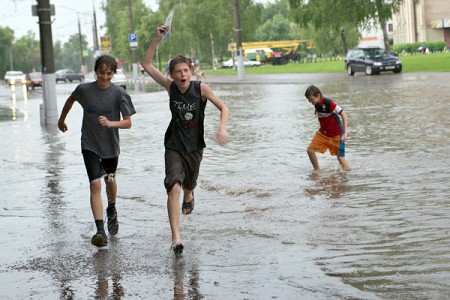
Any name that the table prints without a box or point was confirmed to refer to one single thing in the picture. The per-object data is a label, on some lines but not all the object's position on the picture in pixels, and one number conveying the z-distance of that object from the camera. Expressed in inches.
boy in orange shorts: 466.0
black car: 1872.5
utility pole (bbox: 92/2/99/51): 4106.8
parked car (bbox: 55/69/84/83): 3521.2
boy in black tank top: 297.7
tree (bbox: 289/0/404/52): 2015.3
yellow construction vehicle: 4483.3
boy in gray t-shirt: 319.3
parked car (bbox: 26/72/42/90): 2861.7
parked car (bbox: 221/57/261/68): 4440.0
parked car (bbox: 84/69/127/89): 2161.4
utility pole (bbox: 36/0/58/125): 909.8
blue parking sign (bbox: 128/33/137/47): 2716.8
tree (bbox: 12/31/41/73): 7062.5
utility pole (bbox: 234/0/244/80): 2102.6
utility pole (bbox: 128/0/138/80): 2738.7
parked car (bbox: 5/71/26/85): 3325.3
